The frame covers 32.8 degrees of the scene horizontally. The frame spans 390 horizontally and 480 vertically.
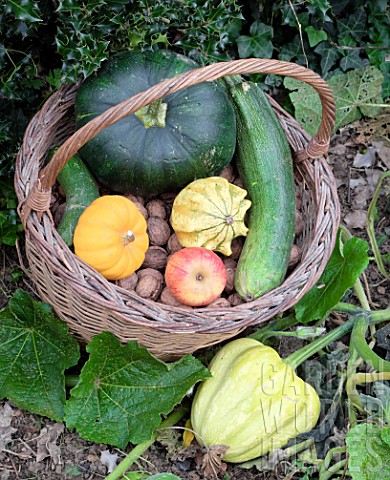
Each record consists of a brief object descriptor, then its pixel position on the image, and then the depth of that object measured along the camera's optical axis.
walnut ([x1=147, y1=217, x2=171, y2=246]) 2.32
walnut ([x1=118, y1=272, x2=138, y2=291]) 2.18
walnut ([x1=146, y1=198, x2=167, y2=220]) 2.36
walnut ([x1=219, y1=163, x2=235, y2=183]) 2.46
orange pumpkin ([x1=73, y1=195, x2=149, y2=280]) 2.04
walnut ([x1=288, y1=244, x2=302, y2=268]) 2.36
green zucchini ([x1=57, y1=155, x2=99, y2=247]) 2.16
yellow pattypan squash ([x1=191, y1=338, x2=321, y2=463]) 2.23
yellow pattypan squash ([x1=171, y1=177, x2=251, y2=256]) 2.17
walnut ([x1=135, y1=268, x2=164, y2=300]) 2.18
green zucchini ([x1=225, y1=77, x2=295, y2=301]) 2.22
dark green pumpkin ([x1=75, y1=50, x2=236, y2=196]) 2.20
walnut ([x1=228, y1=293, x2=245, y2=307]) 2.24
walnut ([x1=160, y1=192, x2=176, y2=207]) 2.41
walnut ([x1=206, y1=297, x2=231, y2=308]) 2.18
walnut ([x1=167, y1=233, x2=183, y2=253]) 2.30
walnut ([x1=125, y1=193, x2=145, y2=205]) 2.36
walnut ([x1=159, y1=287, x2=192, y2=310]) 2.18
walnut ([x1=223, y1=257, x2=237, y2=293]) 2.29
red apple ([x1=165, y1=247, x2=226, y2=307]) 2.11
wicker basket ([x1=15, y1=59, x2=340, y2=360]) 1.90
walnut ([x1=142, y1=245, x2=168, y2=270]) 2.28
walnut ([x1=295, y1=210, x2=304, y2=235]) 2.48
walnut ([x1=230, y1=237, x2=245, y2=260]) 2.37
